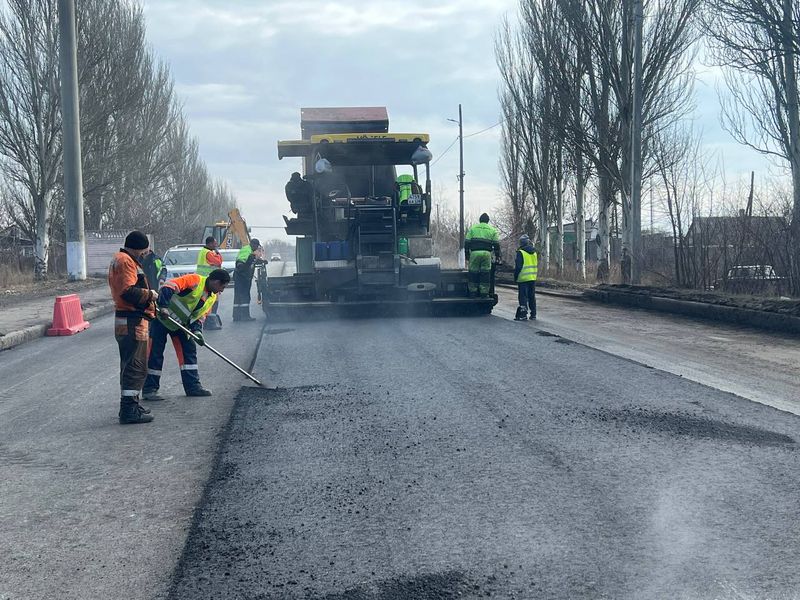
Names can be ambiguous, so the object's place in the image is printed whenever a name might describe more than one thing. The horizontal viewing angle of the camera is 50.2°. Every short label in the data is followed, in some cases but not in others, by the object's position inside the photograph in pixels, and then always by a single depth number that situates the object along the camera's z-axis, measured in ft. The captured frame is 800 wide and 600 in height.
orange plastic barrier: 47.80
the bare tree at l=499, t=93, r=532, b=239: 114.93
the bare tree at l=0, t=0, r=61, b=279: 100.48
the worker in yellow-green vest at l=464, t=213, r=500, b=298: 50.90
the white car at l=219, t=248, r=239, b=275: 88.38
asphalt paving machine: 48.91
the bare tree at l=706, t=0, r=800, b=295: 45.88
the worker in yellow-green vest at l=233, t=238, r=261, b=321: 51.60
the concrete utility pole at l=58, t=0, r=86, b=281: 80.79
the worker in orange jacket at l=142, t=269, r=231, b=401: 26.37
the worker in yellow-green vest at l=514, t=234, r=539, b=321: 49.65
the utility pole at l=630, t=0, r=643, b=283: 62.69
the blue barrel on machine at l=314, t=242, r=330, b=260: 49.21
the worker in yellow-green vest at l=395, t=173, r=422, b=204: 50.24
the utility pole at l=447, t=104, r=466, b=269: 129.00
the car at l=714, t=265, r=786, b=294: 50.62
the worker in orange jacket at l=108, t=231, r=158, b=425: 22.58
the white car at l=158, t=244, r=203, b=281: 62.53
